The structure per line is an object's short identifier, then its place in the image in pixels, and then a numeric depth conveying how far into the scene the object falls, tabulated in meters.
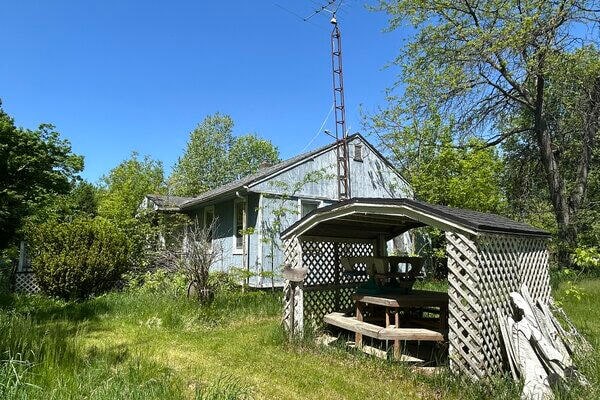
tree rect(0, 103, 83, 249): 16.89
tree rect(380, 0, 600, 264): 14.89
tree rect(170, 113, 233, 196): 44.47
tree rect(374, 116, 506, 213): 17.48
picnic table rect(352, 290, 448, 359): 6.17
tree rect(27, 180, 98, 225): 17.09
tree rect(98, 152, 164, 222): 19.86
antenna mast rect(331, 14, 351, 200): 16.89
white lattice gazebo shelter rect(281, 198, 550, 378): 5.11
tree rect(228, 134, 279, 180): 45.91
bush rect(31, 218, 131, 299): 11.45
